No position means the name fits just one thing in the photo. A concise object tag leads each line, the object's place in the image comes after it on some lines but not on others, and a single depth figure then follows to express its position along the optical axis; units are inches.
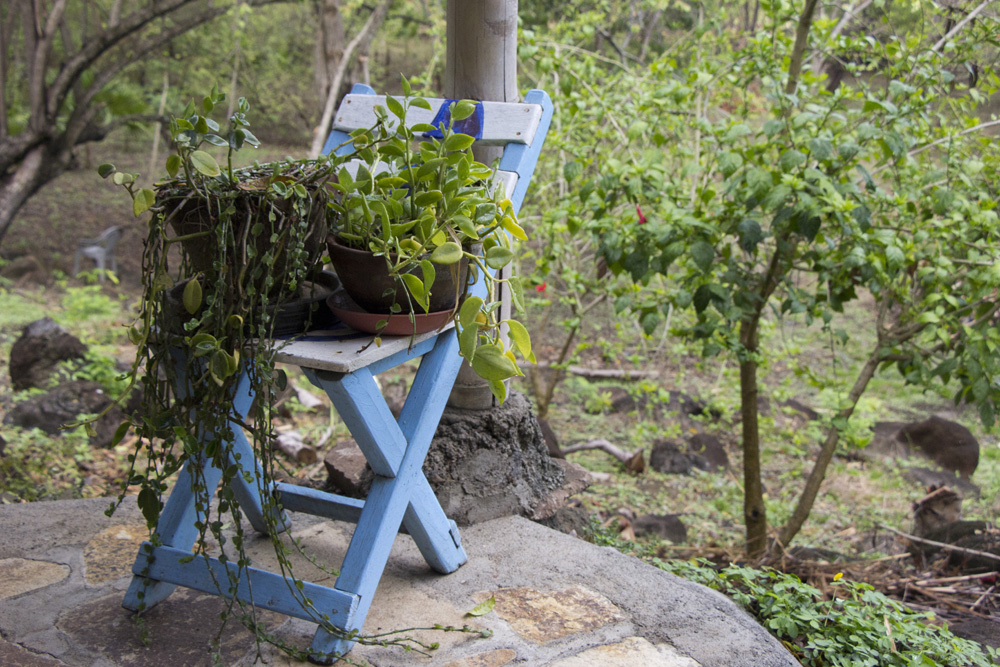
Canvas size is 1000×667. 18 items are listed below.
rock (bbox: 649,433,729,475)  198.2
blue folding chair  63.3
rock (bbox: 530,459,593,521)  99.3
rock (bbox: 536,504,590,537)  104.4
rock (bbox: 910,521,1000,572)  123.9
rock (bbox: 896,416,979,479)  198.7
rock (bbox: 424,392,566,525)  94.3
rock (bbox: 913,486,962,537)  155.9
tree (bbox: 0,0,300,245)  222.7
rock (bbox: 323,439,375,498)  99.5
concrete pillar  89.2
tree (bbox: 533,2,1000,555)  102.0
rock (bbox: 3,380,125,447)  168.6
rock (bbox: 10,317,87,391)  193.9
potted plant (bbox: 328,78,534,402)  60.4
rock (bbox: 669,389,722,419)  225.7
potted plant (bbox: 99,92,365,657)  59.3
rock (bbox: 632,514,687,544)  146.2
